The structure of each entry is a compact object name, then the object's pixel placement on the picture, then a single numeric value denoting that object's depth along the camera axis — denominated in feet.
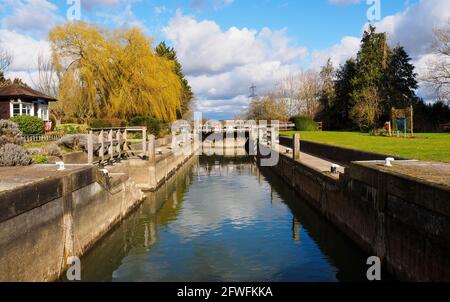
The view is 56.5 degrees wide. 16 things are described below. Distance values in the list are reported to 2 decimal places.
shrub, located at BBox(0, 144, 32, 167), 40.32
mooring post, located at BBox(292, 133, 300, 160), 69.36
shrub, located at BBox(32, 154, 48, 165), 48.07
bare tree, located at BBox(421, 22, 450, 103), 120.88
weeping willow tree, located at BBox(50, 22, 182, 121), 119.65
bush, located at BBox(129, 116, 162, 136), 127.68
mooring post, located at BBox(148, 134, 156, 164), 67.15
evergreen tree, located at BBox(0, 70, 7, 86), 164.47
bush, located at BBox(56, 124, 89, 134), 101.45
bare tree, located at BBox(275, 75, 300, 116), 239.50
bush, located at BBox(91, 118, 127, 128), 110.01
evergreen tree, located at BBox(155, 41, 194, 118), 220.76
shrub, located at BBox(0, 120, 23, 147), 56.18
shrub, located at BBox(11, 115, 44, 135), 86.69
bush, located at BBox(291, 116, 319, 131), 183.21
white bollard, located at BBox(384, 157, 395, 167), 34.01
